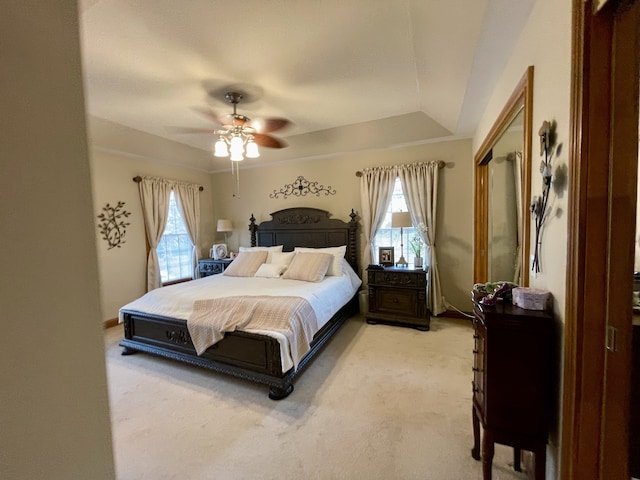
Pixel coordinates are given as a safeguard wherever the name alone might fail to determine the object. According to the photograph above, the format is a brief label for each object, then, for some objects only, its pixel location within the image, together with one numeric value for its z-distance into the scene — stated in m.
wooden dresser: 1.21
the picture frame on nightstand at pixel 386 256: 3.95
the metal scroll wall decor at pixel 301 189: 4.56
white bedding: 2.66
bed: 2.20
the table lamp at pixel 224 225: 5.11
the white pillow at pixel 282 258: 3.91
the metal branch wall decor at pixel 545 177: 1.24
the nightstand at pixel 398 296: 3.49
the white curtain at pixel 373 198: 4.06
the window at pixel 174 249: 4.69
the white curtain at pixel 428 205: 3.81
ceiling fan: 2.64
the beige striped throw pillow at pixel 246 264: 3.89
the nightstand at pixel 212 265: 4.69
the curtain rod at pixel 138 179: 4.16
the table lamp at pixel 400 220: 3.64
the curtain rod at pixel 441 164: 3.79
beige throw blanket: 2.31
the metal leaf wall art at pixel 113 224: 3.82
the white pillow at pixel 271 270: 3.74
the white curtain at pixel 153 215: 4.26
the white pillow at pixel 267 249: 4.21
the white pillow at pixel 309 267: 3.49
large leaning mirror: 2.25
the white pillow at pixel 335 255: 3.78
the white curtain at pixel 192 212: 4.88
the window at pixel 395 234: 4.10
